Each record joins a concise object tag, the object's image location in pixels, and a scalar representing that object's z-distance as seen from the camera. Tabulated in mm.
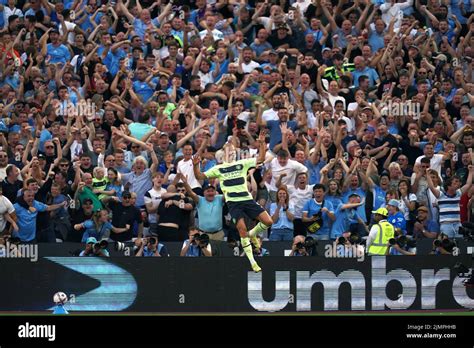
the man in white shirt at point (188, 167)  25781
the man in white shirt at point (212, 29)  29375
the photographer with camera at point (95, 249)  23422
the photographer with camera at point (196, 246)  23688
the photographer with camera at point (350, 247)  23766
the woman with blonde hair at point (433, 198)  25422
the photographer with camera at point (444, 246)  23734
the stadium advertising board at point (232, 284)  23219
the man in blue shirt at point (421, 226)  25064
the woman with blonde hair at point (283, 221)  24891
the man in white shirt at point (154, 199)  25266
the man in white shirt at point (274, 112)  27203
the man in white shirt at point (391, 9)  30453
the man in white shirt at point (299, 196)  25000
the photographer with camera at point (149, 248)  23656
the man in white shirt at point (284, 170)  25625
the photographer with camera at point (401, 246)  23688
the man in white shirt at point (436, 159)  26330
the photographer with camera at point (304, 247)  23641
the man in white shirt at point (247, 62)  28641
